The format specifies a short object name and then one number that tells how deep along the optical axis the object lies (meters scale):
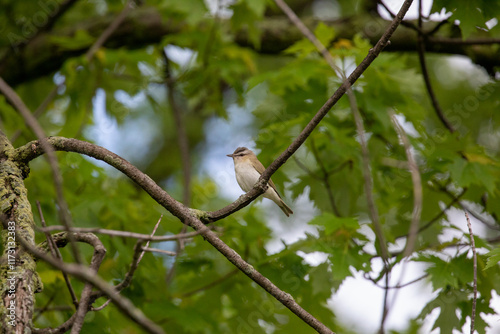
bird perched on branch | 11.53
